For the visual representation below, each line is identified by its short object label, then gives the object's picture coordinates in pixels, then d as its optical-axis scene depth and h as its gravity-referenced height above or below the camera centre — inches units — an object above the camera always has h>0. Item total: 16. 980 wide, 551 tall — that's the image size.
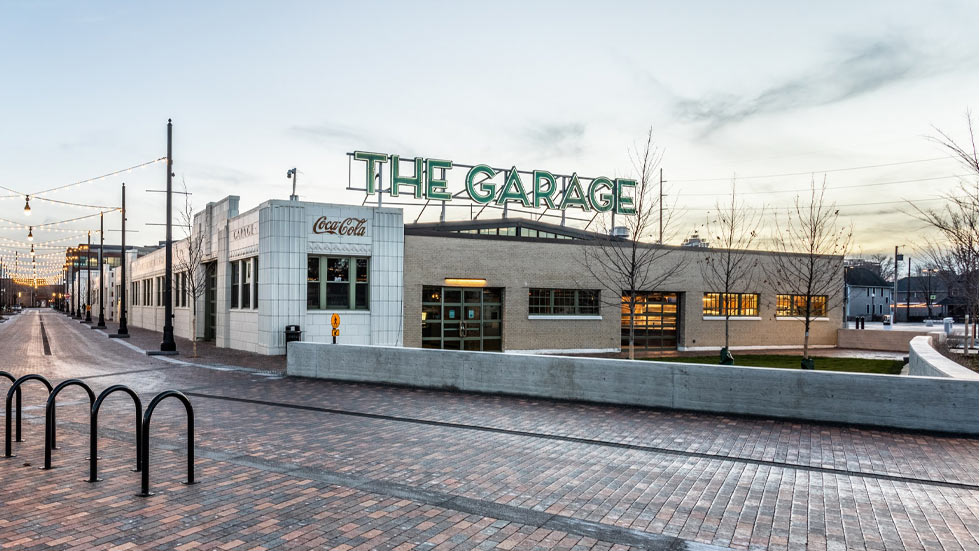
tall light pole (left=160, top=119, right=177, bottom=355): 896.9 -40.0
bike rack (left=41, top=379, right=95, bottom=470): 281.9 -64.1
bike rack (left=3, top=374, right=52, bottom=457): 305.9 -56.7
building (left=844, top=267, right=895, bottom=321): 3415.4 -47.9
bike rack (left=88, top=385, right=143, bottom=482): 258.3 -66.1
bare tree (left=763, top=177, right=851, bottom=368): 1254.3 +11.9
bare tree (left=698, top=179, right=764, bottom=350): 1205.1 +28.0
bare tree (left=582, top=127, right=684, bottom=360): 1098.7 +26.6
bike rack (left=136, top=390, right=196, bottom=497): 247.6 -63.8
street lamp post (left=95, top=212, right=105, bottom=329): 1804.9 -68.1
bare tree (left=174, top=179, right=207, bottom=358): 1119.2 +29.2
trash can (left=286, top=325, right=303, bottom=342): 861.8 -73.0
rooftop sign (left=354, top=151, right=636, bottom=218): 1031.6 +162.2
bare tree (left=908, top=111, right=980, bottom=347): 609.0 +43.3
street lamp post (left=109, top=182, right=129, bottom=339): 1345.6 -110.5
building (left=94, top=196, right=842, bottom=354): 888.3 -17.1
